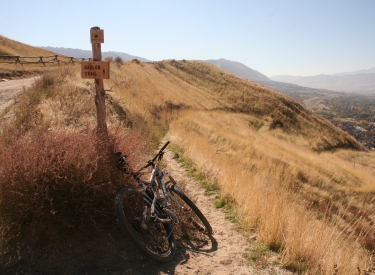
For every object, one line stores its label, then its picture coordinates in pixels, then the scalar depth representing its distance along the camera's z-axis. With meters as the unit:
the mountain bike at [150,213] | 3.53
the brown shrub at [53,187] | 3.39
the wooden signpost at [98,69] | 4.96
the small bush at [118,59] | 35.99
